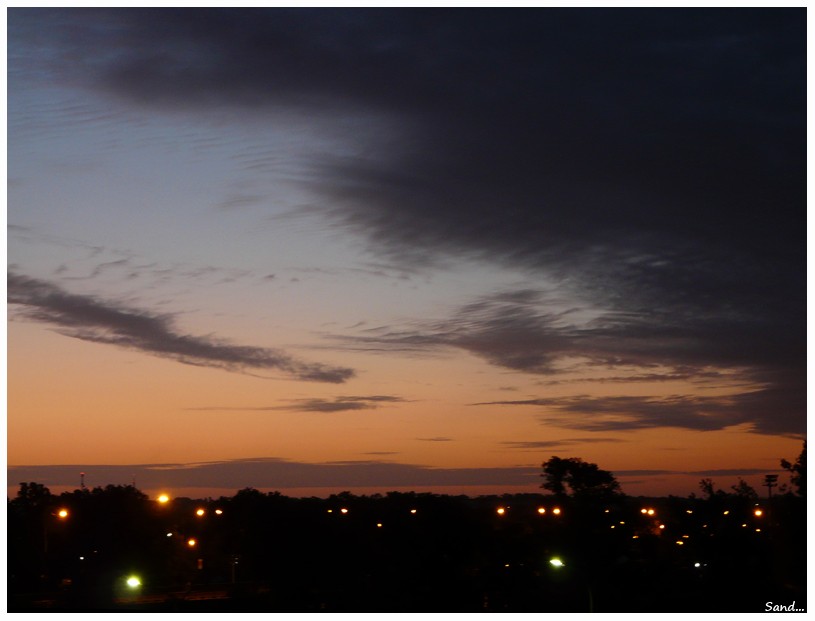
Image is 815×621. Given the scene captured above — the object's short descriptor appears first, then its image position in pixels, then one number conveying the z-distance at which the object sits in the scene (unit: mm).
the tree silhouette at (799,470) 45925
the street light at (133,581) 39019
